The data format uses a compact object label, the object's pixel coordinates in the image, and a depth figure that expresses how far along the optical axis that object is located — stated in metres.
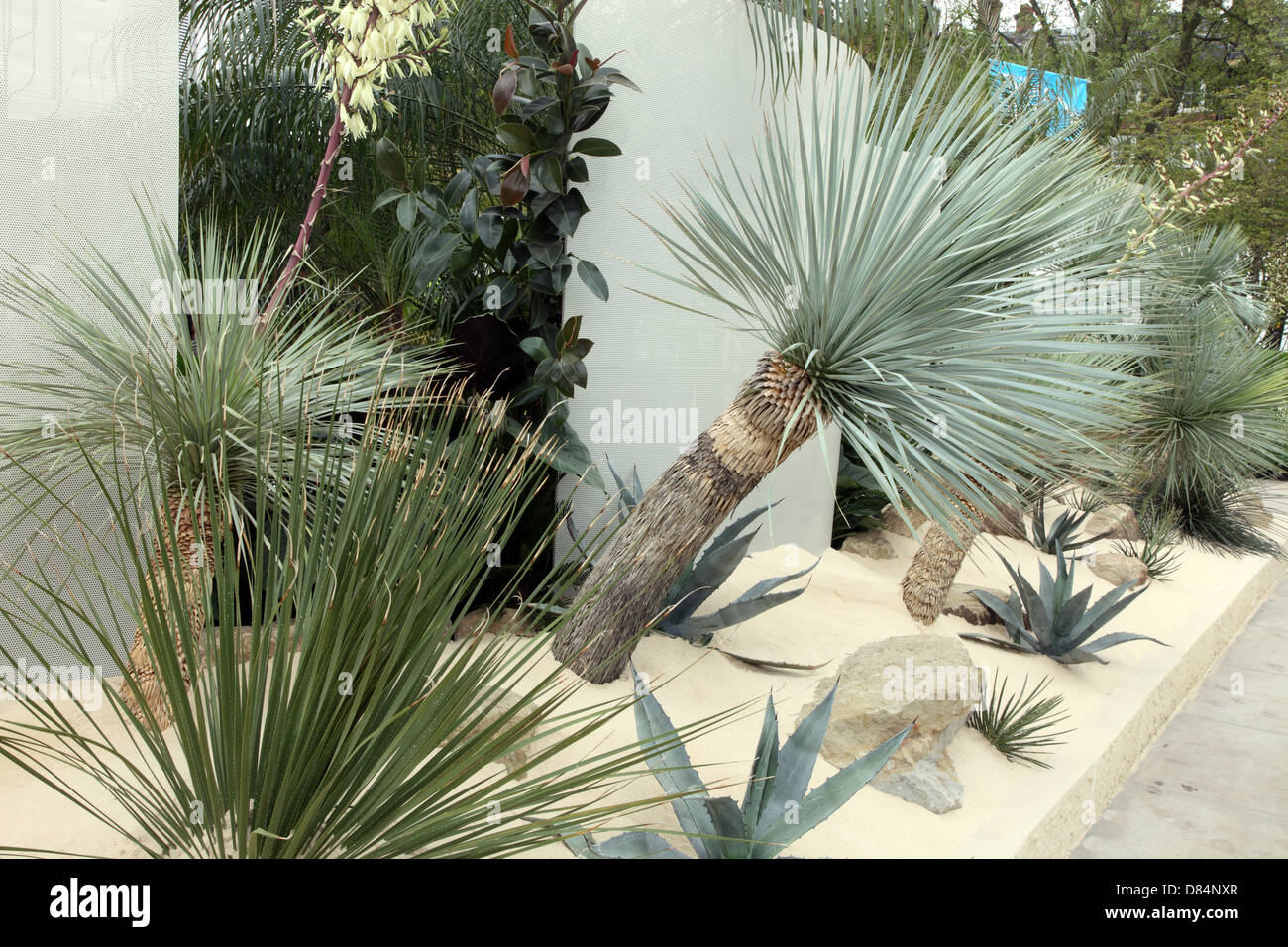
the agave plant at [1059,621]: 4.02
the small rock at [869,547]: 5.32
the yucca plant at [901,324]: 2.65
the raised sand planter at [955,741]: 2.46
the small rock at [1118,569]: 5.75
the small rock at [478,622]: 3.20
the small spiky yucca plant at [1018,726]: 3.17
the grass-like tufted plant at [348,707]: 1.37
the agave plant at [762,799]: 2.06
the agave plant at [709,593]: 3.30
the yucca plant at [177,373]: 2.20
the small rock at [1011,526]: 5.71
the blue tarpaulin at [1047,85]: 6.51
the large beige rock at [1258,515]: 7.11
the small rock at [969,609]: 4.46
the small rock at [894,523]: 5.72
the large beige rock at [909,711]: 2.79
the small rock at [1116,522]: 6.54
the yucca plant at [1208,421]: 6.12
